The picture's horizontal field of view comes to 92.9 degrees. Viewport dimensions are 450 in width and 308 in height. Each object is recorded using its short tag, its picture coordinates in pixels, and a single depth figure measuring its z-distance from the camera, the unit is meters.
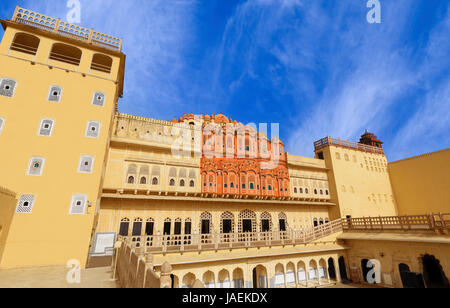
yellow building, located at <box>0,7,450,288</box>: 10.35
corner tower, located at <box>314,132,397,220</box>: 21.06
